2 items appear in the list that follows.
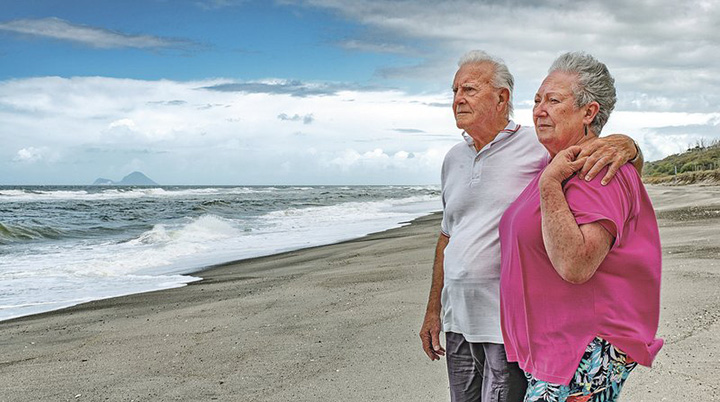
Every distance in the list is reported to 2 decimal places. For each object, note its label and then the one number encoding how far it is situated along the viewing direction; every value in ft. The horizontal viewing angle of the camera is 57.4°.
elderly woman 5.46
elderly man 7.63
